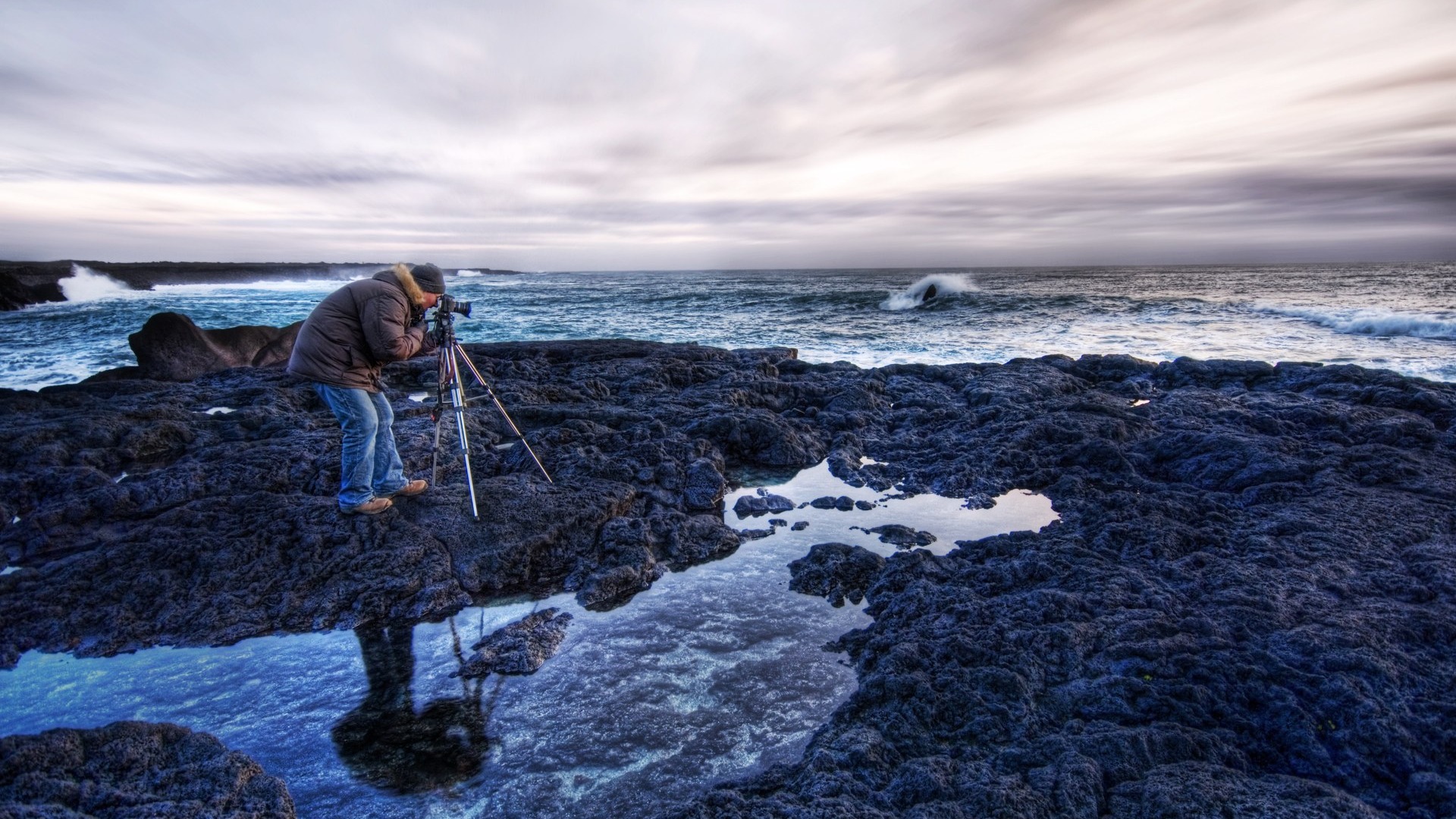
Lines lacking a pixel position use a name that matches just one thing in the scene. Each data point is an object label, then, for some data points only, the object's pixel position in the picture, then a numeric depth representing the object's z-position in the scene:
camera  5.27
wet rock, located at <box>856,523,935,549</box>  5.39
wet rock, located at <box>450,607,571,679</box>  3.71
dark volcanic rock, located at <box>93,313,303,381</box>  12.38
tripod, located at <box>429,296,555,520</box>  5.34
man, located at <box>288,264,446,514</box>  4.85
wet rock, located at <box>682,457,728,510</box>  6.31
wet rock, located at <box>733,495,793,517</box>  6.20
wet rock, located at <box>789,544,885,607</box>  4.59
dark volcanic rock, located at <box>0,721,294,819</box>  2.45
